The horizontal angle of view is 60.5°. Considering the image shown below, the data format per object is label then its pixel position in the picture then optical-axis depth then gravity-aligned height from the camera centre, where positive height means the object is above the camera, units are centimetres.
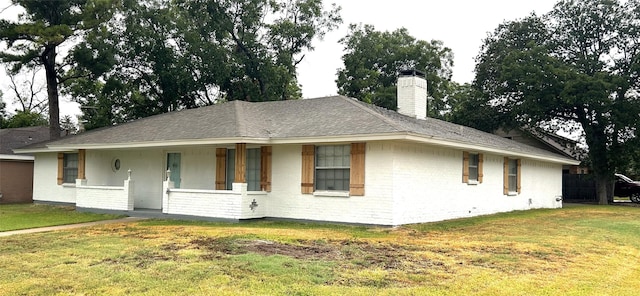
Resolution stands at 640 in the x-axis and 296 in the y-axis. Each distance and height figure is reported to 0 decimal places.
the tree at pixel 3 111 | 4639 +470
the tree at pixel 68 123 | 4687 +398
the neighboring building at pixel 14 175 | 2358 -47
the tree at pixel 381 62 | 3619 +735
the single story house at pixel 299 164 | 1360 +12
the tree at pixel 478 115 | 3164 +329
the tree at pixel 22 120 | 3968 +326
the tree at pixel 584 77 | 2683 +484
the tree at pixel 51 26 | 2398 +605
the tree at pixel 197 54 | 2988 +634
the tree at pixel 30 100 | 4928 +589
